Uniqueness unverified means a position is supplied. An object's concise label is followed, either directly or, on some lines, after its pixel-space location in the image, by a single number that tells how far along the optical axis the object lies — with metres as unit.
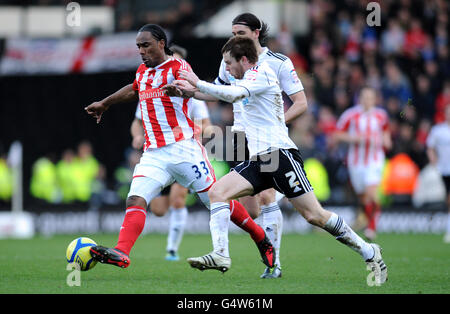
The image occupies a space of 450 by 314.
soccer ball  13.68
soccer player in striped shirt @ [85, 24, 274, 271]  14.66
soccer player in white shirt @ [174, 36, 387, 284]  13.25
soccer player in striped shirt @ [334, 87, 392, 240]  27.67
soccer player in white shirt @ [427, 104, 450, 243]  28.19
